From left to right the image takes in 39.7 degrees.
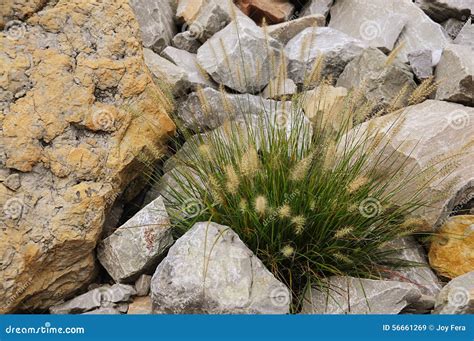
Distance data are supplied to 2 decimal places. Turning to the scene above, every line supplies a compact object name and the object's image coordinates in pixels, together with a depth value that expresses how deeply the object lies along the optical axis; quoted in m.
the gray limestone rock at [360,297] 4.15
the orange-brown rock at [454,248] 4.73
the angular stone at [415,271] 4.57
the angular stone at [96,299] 4.40
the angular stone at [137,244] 4.52
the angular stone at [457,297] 4.06
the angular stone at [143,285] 4.54
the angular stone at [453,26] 7.36
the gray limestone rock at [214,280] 3.98
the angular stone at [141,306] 4.32
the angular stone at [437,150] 4.70
